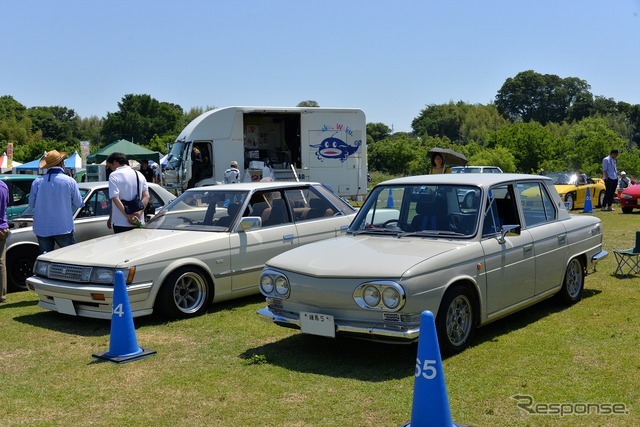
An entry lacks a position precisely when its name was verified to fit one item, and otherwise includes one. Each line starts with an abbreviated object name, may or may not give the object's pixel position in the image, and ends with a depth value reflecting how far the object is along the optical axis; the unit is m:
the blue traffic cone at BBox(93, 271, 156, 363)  5.97
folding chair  8.92
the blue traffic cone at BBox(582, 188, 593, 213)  19.83
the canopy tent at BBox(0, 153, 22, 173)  32.28
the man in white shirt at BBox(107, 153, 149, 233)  8.64
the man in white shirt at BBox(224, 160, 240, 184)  17.48
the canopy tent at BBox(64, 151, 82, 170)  34.72
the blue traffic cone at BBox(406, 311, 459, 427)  3.85
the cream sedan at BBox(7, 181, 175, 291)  9.38
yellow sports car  20.83
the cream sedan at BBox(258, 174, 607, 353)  5.27
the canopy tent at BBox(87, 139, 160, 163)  29.54
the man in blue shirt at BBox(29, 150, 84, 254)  8.38
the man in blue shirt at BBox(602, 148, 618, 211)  19.60
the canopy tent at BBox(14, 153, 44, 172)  33.84
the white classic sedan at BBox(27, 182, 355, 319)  7.00
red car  19.61
